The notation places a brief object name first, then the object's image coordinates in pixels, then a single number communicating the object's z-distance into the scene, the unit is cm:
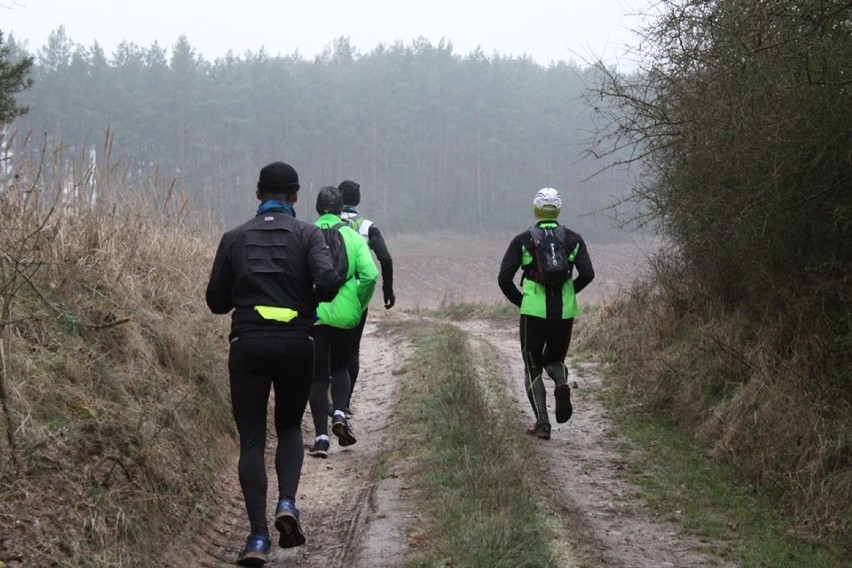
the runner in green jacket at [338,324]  814
